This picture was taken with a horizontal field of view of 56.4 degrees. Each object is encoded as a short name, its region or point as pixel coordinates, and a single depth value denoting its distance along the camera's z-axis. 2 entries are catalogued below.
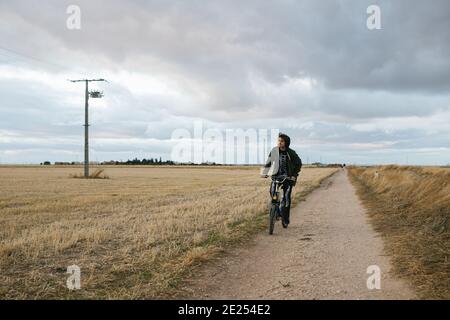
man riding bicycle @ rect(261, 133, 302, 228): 11.42
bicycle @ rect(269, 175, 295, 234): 11.11
